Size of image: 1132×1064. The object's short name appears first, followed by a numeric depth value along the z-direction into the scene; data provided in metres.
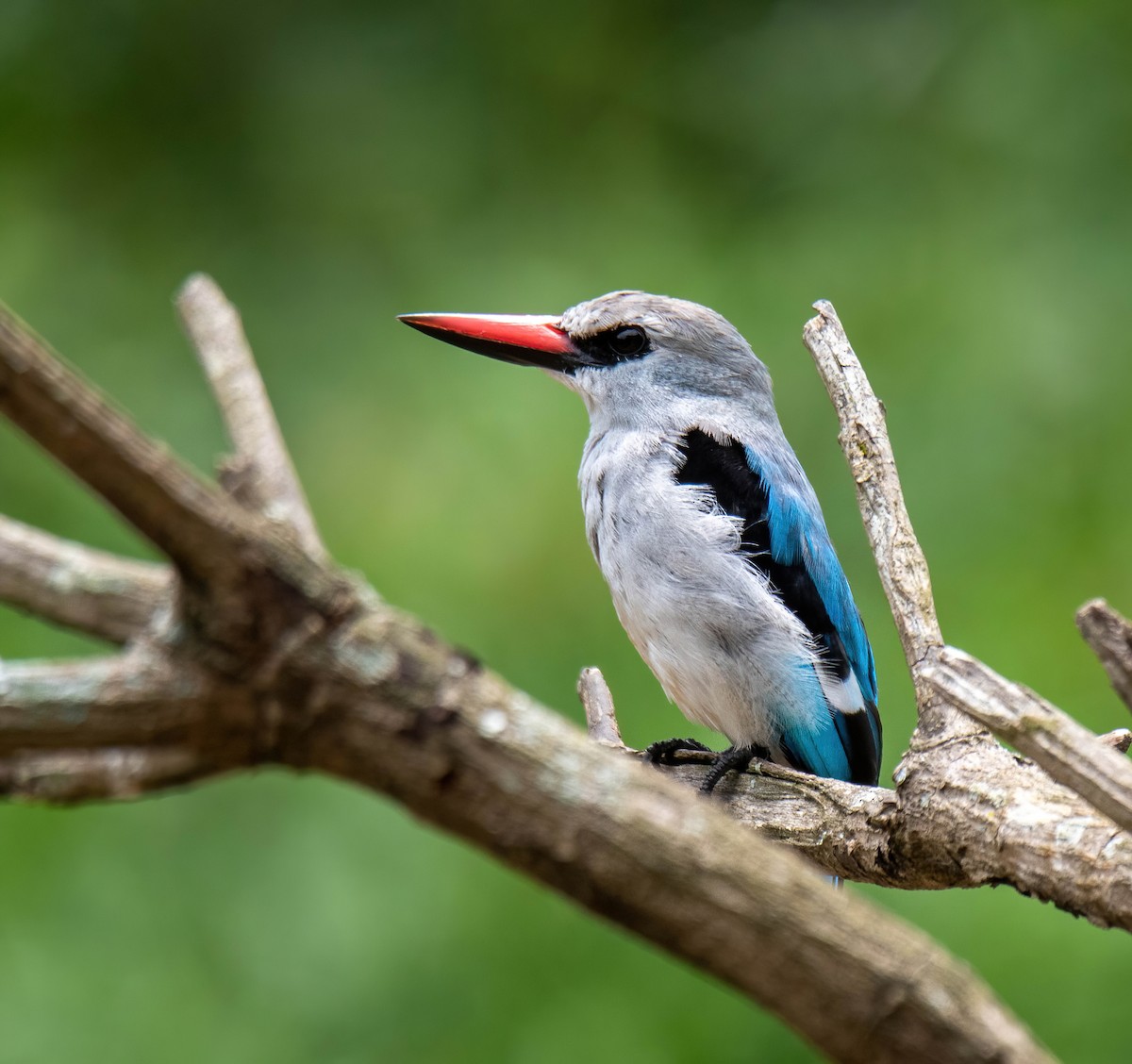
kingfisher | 6.12
